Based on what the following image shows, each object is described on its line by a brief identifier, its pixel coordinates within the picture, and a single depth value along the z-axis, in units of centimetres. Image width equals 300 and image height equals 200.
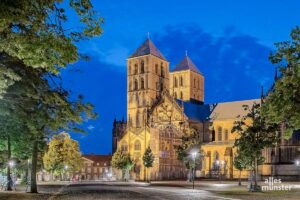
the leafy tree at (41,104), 2098
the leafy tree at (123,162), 10375
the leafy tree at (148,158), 9539
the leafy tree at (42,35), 1378
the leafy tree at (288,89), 2619
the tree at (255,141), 4725
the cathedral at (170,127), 9656
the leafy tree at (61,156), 10362
